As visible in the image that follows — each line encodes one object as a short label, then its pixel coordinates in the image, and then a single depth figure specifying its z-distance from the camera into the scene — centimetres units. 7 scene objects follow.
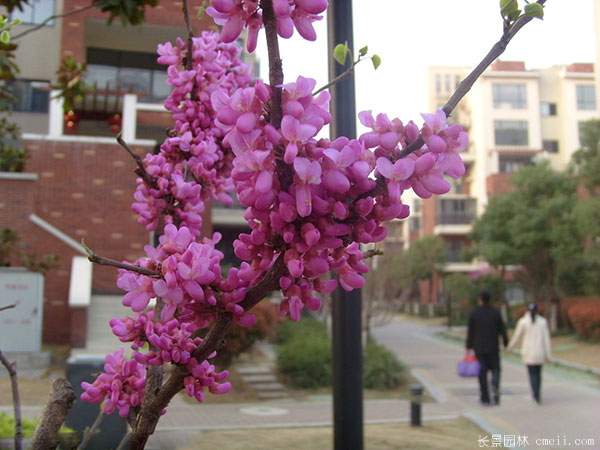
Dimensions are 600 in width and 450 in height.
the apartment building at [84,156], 1507
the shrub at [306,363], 1240
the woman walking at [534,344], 1062
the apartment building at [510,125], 4734
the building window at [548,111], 4869
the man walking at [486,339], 1052
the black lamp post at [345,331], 328
